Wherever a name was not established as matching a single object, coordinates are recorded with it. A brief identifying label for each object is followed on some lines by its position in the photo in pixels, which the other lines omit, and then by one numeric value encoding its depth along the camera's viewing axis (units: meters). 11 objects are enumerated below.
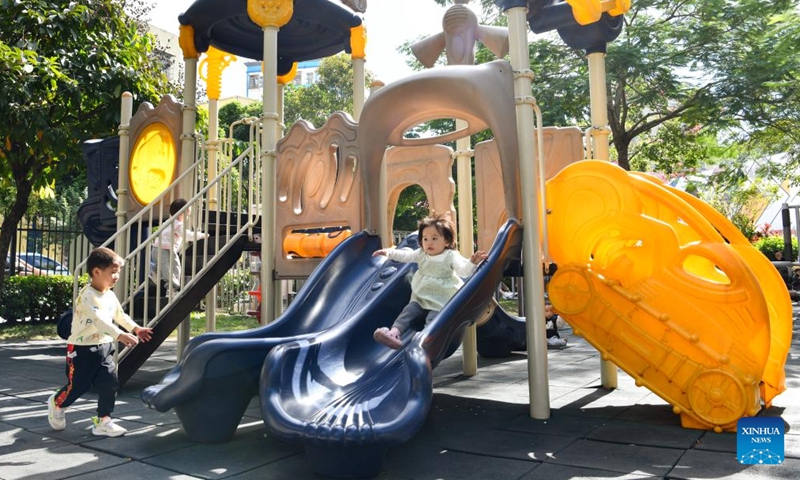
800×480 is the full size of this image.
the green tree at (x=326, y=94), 26.12
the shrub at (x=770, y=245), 22.61
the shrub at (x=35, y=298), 12.90
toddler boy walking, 4.23
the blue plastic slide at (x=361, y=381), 3.07
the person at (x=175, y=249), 6.79
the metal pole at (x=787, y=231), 14.75
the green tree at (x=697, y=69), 12.34
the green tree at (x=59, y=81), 8.99
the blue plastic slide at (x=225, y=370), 3.79
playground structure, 3.64
